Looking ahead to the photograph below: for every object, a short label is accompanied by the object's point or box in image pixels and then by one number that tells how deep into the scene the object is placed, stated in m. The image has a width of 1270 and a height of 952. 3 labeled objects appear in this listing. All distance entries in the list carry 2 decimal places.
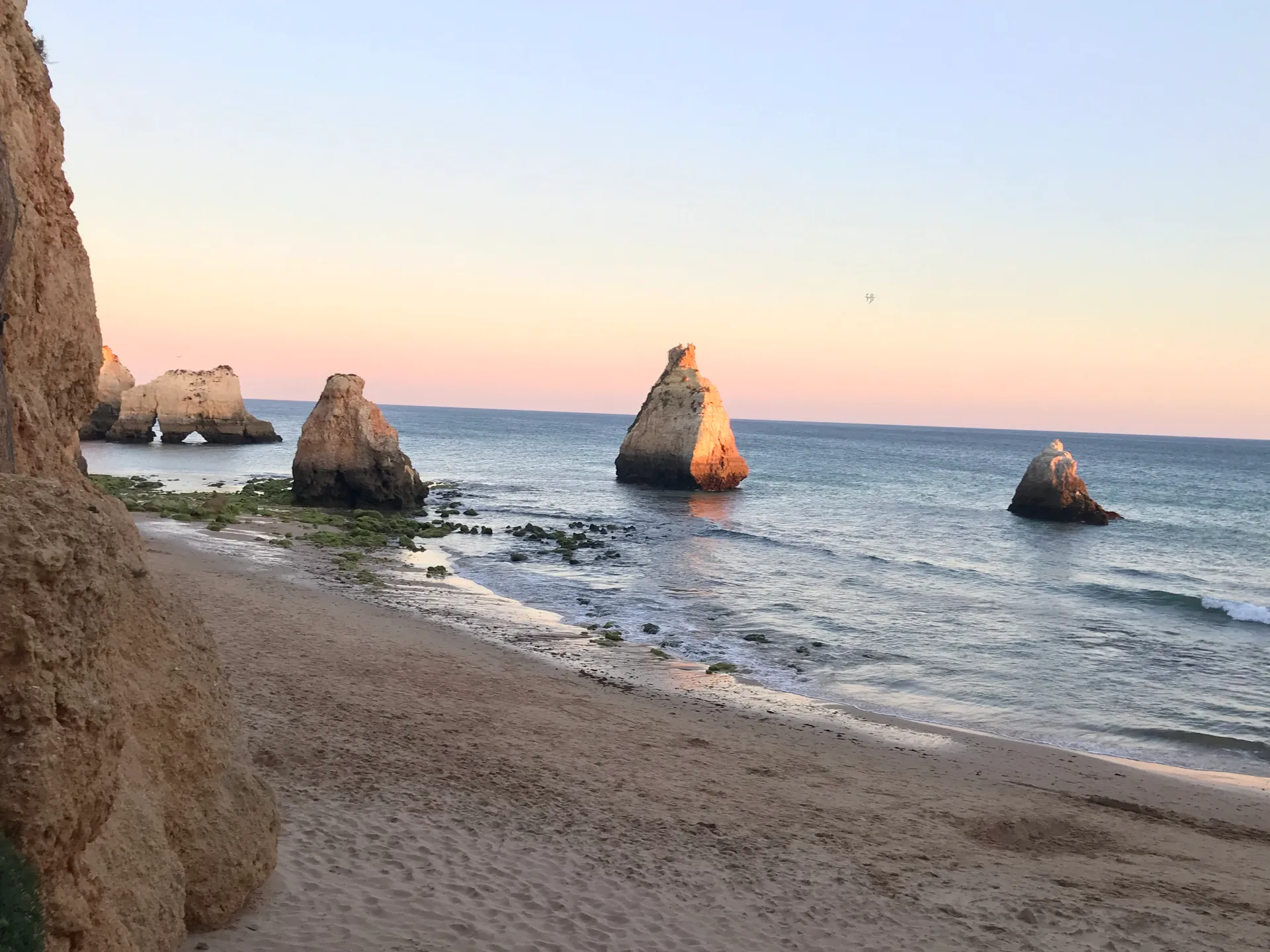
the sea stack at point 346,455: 38.94
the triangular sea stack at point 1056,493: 50.38
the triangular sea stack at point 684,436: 57.47
